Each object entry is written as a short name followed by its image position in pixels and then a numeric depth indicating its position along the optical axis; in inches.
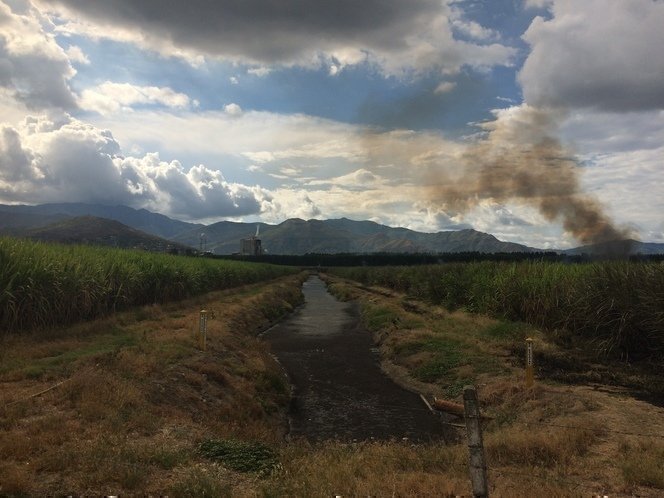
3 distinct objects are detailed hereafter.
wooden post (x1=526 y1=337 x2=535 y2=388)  559.2
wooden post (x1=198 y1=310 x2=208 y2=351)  716.0
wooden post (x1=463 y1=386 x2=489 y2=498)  233.6
